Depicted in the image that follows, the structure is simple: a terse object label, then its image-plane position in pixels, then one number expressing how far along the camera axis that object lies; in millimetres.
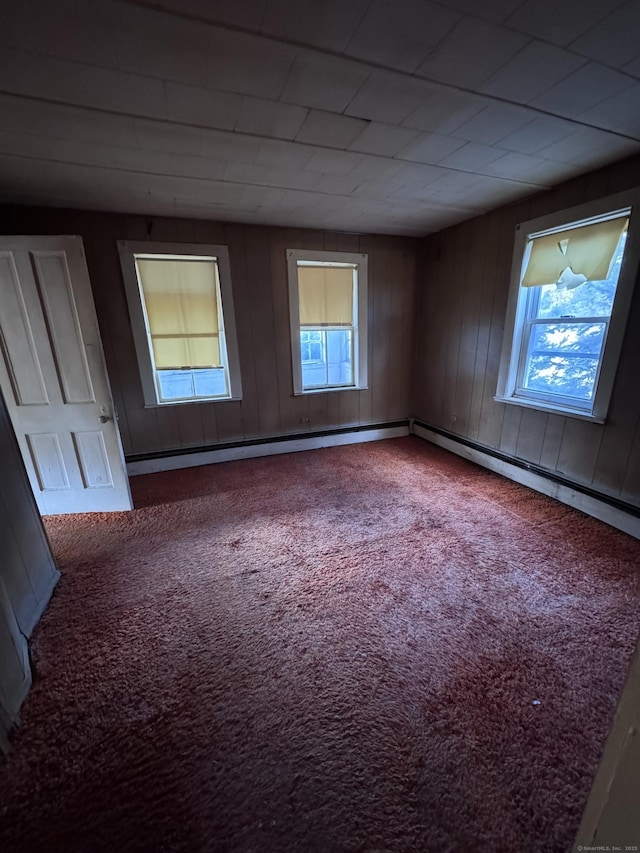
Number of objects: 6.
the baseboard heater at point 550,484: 2322
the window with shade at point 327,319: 3596
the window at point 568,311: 2244
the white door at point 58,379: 2234
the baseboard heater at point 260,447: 3479
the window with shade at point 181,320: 3107
